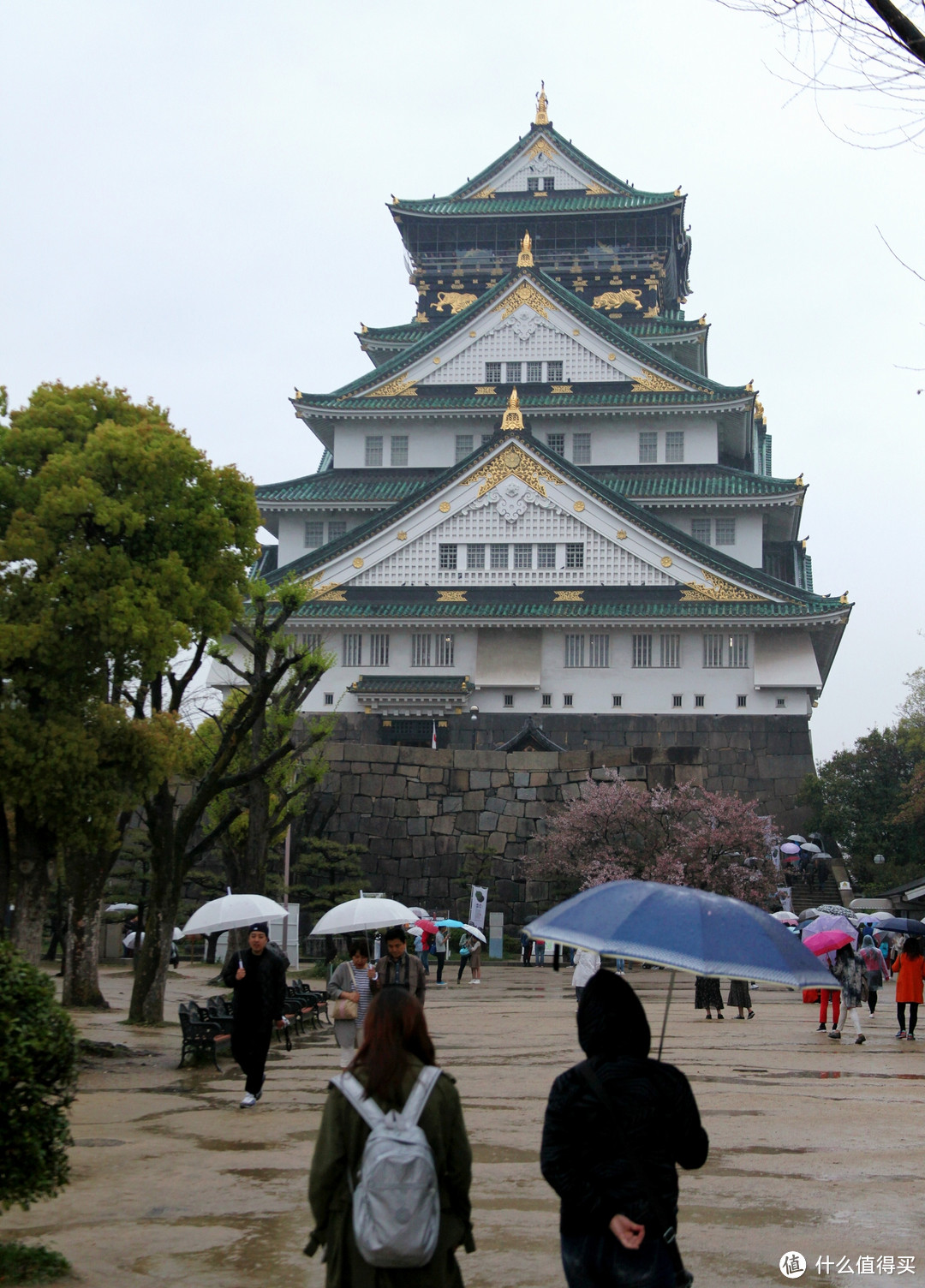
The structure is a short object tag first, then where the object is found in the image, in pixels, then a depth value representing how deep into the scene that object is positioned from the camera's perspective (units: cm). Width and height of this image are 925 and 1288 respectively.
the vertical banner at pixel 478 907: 3428
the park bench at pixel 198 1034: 1515
